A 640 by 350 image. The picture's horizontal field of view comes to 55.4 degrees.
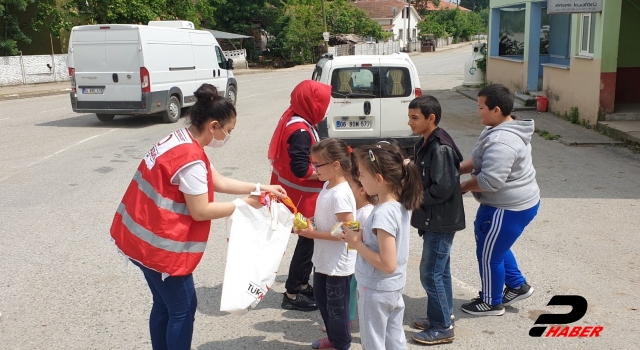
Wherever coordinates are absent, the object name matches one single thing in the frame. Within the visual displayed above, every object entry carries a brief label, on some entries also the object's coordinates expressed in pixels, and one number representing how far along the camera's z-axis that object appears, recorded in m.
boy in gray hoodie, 4.19
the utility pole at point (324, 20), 49.45
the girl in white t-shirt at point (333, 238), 3.76
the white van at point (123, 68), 14.23
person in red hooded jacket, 4.23
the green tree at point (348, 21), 59.15
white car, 9.88
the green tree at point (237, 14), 47.94
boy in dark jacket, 3.94
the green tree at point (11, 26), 28.78
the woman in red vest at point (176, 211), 3.13
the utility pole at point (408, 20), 73.45
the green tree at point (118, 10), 30.11
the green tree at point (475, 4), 148.75
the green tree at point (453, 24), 80.25
